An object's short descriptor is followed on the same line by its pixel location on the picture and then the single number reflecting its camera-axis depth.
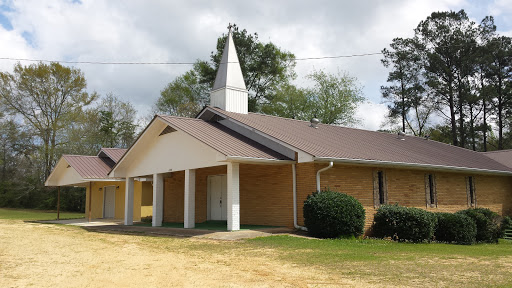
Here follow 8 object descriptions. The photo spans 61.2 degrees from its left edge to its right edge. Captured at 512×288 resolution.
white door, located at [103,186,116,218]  27.95
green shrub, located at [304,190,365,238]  13.50
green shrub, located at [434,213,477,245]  15.91
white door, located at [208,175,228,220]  19.27
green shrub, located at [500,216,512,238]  20.42
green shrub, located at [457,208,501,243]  17.38
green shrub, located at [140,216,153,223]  22.76
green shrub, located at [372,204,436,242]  14.55
